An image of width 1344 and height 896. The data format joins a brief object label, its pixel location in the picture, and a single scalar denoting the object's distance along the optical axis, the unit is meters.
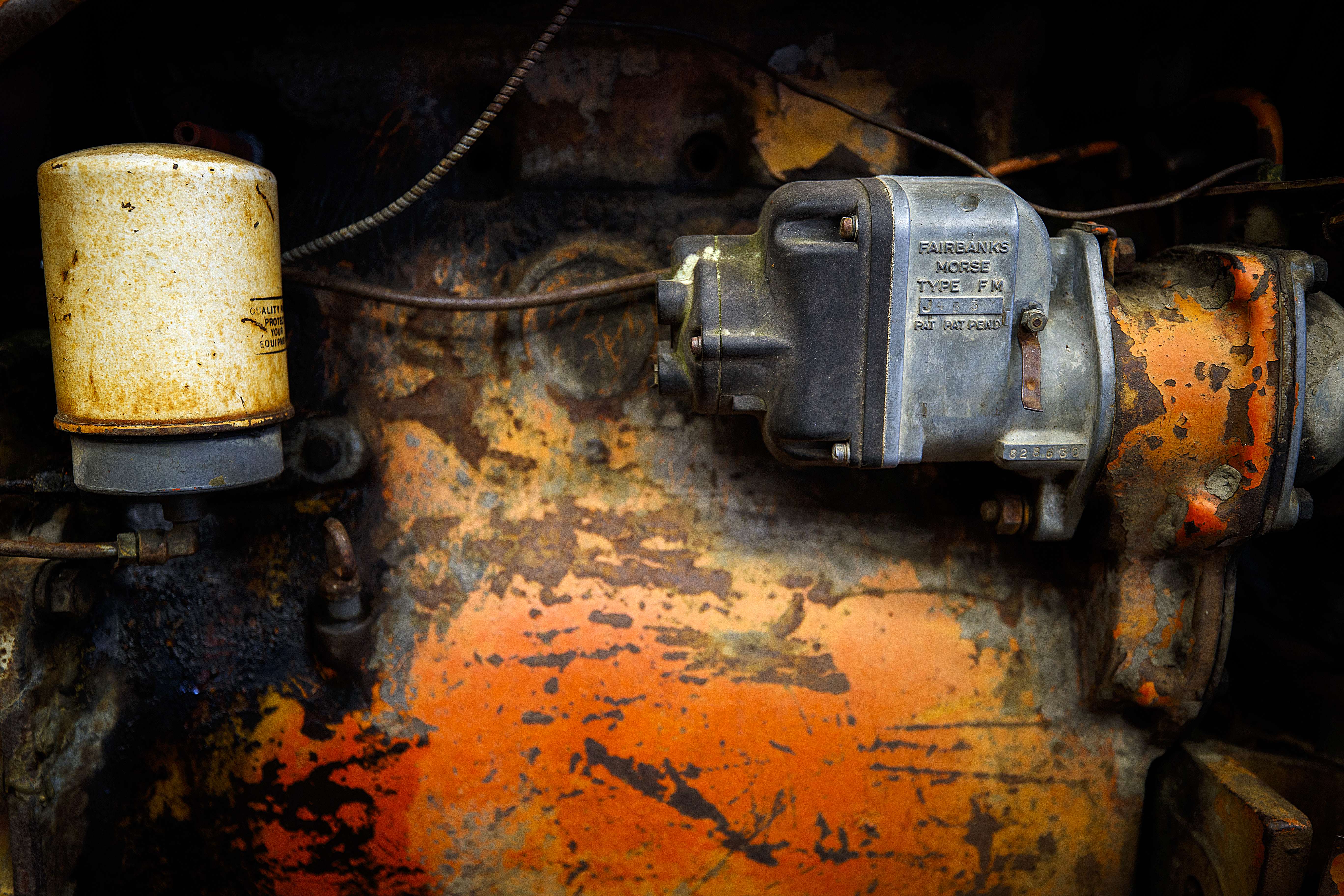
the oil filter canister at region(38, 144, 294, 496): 0.39
